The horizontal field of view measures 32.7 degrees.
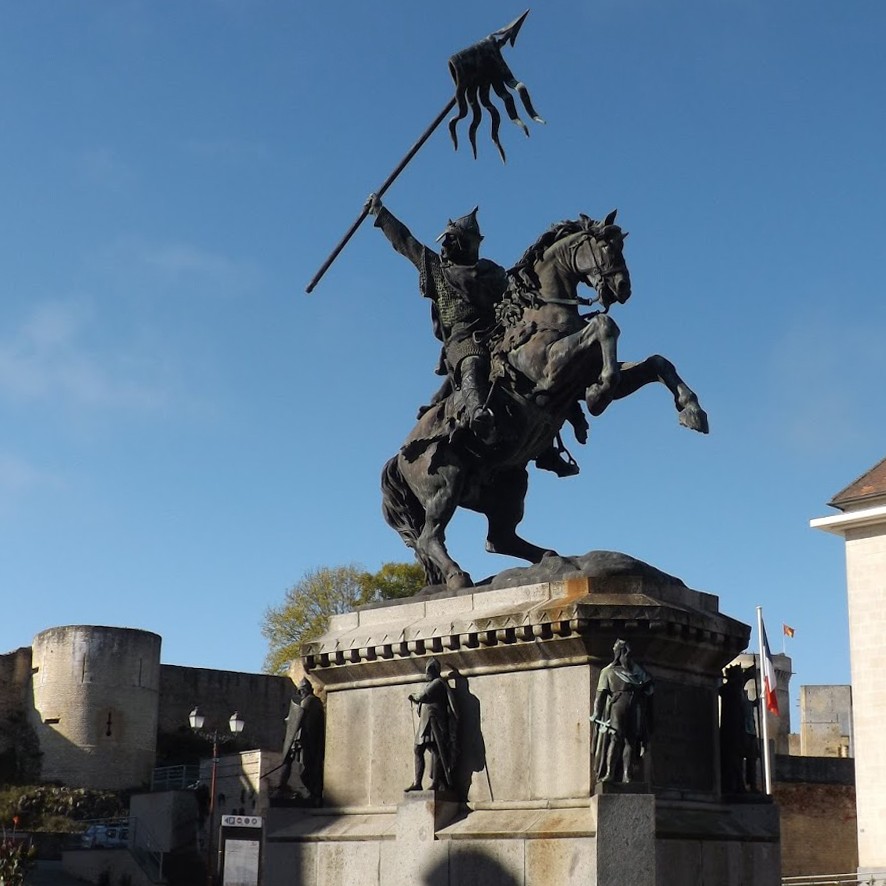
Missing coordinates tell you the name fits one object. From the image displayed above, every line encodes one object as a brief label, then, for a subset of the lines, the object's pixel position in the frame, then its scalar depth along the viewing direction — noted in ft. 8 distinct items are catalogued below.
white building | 111.45
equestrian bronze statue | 35.17
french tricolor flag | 108.88
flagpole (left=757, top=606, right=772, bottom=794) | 96.73
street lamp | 115.44
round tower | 197.16
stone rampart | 208.33
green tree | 204.85
